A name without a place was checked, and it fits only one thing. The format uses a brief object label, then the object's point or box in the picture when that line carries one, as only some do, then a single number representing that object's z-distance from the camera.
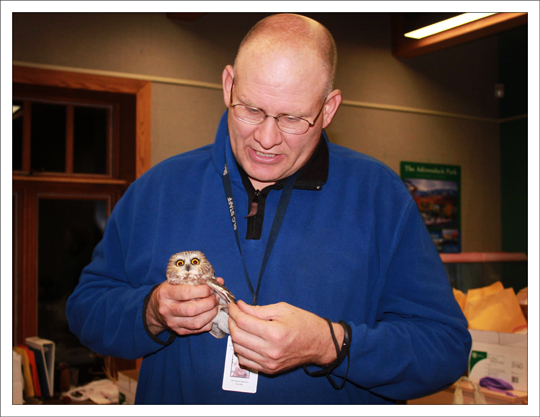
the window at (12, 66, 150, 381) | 3.82
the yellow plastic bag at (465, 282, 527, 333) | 2.60
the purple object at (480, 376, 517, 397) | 2.43
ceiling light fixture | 3.77
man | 1.25
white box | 2.41
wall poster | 5.12
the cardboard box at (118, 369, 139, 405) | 3.05
